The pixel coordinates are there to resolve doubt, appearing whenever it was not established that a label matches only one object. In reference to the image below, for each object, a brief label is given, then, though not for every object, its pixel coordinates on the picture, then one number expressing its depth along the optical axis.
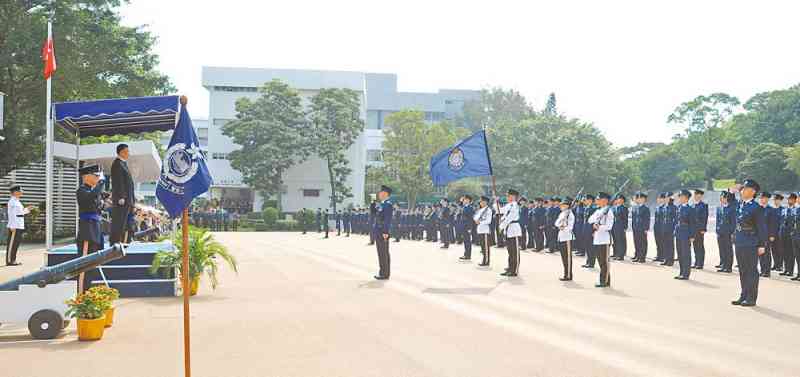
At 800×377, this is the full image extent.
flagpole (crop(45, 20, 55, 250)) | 9.97
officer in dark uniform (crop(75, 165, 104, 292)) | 9.04
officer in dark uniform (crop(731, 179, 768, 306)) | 10.67
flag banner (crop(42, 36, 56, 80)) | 11.39
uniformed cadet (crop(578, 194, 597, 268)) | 18.02
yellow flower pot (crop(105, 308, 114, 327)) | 8.02
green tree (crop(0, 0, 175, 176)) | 23.58
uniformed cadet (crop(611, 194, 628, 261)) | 19.23
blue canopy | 10.42
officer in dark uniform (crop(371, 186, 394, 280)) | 14.02
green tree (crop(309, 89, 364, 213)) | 55.47
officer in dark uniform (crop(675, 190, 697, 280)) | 14.67
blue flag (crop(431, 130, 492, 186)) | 16.19
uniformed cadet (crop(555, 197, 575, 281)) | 13.91
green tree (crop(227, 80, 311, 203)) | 53.22
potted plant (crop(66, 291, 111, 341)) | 7.39
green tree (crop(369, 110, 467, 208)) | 58.12
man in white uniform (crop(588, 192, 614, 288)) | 12.94
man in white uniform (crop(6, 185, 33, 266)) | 16.22
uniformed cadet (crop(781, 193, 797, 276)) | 16.08
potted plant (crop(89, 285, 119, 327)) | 7.57
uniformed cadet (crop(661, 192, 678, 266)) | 18.25
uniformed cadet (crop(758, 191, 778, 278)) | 15.38
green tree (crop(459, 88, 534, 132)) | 83.31
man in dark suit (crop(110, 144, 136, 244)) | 9.53
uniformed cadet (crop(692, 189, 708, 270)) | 16.31
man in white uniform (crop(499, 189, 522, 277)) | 14.78
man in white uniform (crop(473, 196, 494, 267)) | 17.55
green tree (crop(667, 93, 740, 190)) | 64.81
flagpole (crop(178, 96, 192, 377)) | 5.25
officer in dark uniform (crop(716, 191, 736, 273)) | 16.09
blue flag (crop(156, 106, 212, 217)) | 6.61
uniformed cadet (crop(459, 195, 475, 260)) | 19.50
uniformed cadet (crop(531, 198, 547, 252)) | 23.56
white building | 58.66
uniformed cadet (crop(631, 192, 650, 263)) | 19.58
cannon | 7.55
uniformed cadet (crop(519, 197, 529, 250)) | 24.84
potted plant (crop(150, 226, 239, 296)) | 10.81
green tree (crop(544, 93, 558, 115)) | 94.09
